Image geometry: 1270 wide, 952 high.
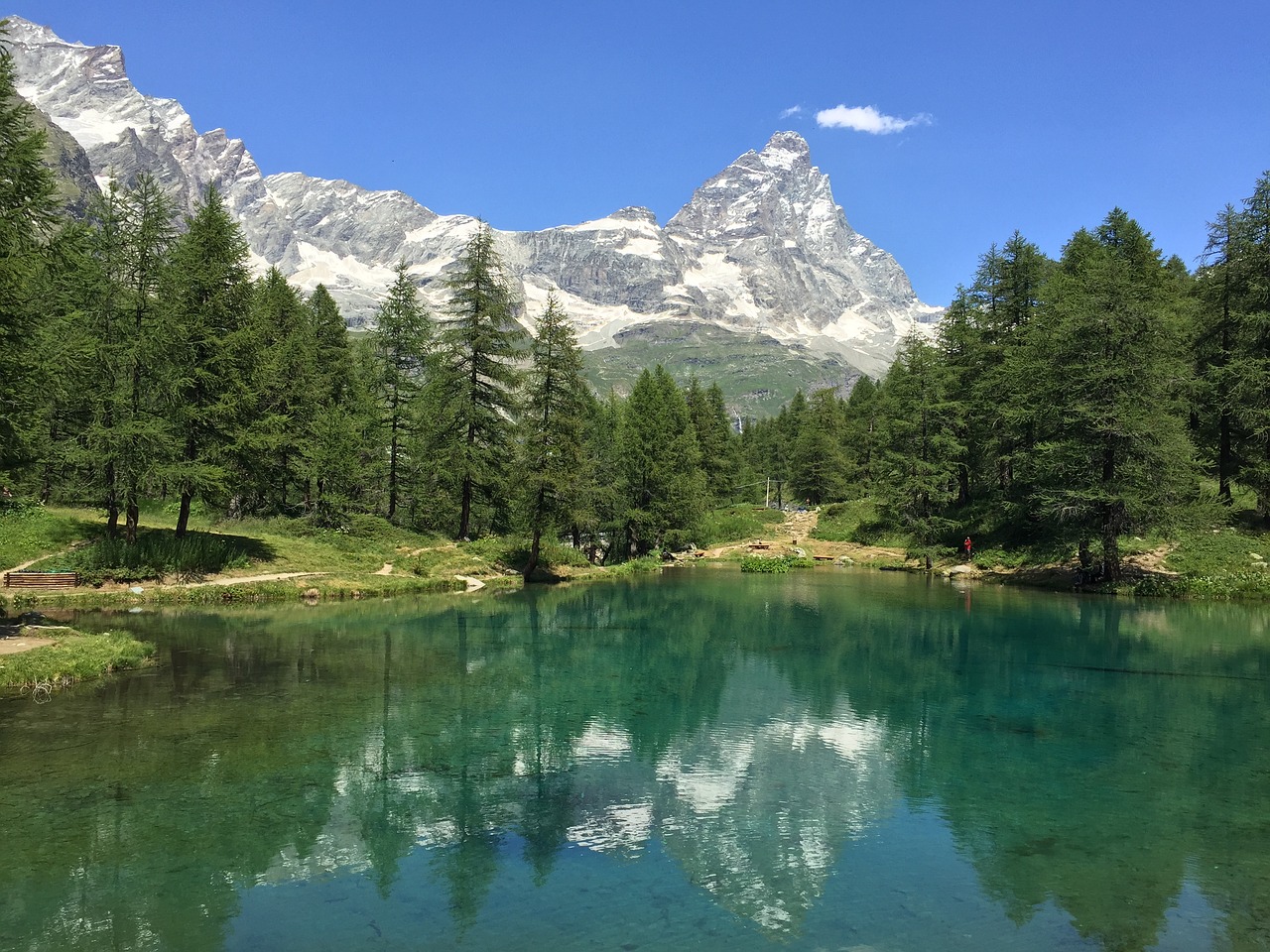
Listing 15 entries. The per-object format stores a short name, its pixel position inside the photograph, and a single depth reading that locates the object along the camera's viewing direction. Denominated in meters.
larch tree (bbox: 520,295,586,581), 41.69
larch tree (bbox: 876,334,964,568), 52.19
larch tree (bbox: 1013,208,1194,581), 36.78
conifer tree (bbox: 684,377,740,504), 80.75
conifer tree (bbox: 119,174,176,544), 30.72
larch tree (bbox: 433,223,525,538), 43.94
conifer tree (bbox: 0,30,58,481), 18.53
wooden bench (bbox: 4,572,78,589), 27.72
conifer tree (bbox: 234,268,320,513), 36.34
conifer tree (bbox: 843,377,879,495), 89.62
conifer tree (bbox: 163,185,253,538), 32.81
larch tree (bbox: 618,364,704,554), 56.81
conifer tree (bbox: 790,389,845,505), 88.56
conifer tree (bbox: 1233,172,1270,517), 38.59
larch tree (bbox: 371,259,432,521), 50.25
